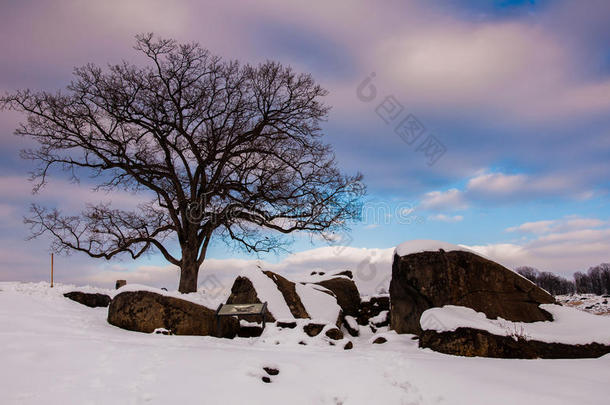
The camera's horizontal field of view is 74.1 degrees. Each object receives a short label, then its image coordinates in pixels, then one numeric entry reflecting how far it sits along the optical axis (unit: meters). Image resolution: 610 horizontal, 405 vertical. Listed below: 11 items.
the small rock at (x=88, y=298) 13.70
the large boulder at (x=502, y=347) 9.01
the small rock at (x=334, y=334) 11.10
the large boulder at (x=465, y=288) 11.30
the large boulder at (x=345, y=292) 16.44
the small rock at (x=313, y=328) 11.06
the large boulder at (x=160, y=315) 10.63
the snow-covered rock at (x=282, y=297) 13.01
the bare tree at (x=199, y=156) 18.11
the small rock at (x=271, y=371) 6.55
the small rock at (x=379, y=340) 11.21
